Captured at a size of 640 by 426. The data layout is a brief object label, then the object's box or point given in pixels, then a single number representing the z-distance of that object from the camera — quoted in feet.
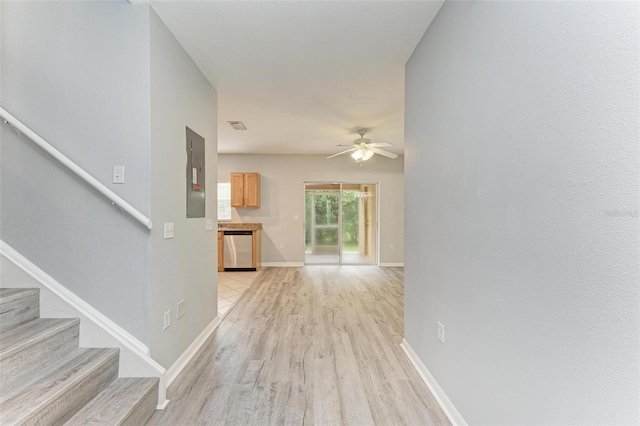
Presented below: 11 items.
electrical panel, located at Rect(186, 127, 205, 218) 8.27
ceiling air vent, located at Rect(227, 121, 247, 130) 14.37
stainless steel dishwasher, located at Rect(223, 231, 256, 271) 20.40
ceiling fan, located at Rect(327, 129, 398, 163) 15.30
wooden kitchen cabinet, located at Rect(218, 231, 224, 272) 20.34
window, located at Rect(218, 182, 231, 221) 22.59
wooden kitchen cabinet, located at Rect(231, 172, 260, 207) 21.66
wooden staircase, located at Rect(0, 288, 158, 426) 4.48
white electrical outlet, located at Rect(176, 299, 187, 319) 7.49
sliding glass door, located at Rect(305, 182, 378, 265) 22.81
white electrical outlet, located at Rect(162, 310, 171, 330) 6.81
